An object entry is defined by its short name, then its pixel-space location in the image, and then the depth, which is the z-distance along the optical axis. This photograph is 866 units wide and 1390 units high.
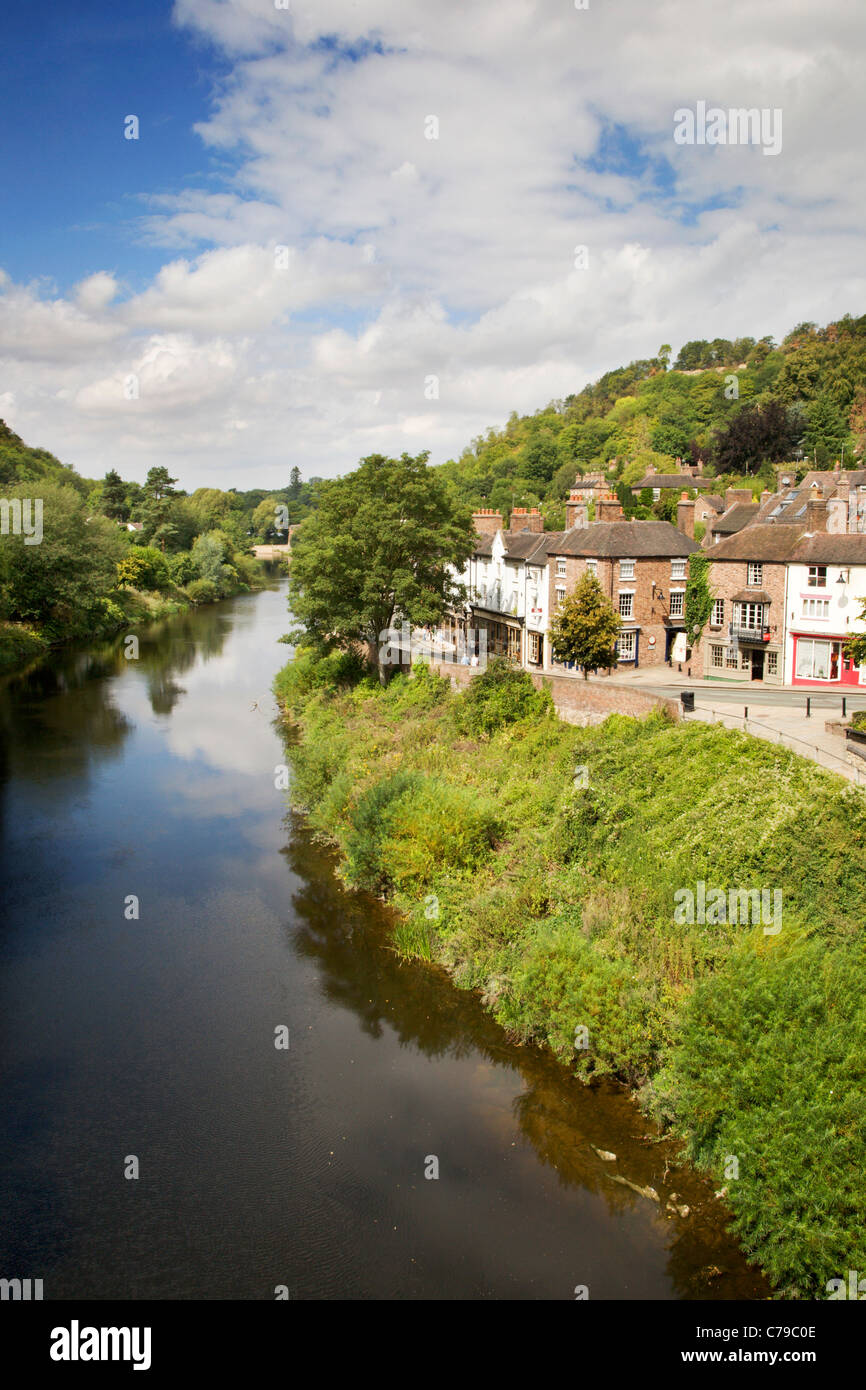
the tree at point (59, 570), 51.38
